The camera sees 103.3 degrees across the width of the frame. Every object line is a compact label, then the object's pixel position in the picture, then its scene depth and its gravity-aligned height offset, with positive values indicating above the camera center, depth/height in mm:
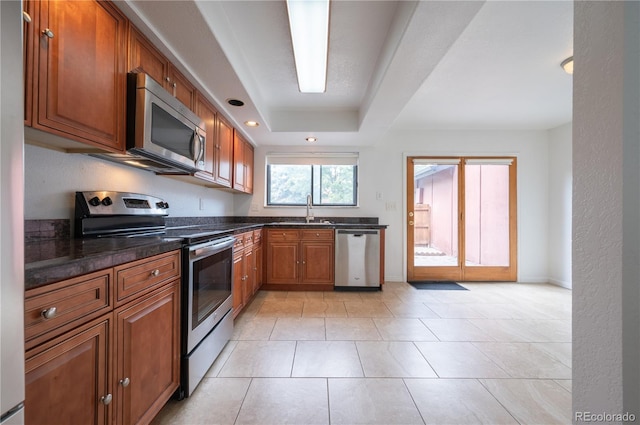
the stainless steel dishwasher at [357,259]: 3408 -624
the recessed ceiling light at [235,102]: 2365 +1046
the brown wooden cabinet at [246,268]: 2367 -596
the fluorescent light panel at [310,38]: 1569 +1292
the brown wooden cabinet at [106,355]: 689 -504
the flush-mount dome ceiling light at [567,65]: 2217 +1337
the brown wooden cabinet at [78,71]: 946 +605
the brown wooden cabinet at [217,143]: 2292 +715
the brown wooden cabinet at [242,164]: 3122 +650
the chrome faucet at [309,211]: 3982 +23
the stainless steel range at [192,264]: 1387 -337
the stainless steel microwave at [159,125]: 1392 +536
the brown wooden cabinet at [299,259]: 3400 -629
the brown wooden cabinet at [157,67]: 1422 +928
